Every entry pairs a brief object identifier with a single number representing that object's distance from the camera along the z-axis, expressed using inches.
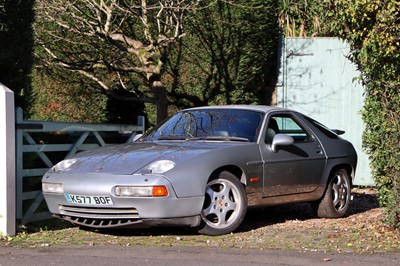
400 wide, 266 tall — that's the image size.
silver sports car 446.4
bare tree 697.6
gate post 472.5
